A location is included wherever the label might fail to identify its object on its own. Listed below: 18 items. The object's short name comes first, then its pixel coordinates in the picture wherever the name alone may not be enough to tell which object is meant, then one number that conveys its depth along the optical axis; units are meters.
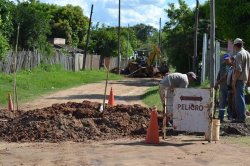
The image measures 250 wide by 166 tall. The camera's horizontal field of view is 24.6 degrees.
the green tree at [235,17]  21.59
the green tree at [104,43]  79.44
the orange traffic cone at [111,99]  20.60
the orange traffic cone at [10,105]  19.25
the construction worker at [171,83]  13.53
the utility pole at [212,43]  14.59
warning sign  11.59
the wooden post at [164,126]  11.97
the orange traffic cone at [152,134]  11.53
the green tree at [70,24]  86.75
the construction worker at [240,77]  13.69
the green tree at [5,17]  32.44
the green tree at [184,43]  44.47
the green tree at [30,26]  45.22
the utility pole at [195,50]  34.69
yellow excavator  57.58
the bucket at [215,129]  11.76
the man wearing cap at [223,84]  15.31
